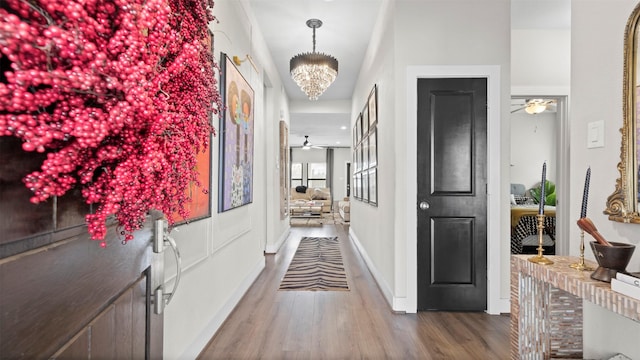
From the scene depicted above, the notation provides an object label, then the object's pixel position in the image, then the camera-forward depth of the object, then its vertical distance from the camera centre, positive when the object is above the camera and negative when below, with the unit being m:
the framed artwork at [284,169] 5.69 +0.21
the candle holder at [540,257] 1.56 -0.38
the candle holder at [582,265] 1.42 -0.37
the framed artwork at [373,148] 3.79 +0.40
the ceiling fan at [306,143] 11.33 +1.40
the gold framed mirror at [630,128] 1.30 +0.22
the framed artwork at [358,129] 5.35 +0.88
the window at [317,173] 14.13 +0.30
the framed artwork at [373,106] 3.74 +0.90
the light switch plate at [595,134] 1.47 +0.22
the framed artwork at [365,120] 4.49 +0.88
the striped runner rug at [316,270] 3.43 -1.14
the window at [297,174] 14.18 +0.26
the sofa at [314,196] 11.29 -0.58
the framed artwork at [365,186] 4.66 -0.09
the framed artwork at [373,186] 3.87 -0.07
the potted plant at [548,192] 5.95 -0.23
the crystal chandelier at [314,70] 3.68 +1.28
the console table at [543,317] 1.59 -0.68
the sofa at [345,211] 8.81 -0.86
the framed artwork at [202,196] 1.85 -0.10
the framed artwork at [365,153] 4.56 +0.40
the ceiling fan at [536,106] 5.33 +1.26
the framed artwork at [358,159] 5.47 +0.37
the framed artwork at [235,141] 2.44 +0.34
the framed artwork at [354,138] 6.06 +0.82
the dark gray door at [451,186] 2.81 -0.05
